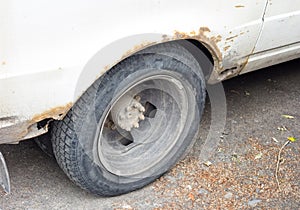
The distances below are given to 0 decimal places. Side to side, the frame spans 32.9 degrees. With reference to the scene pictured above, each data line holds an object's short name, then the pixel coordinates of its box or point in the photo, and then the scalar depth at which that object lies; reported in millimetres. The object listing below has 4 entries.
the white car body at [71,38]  2279
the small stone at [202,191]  3137
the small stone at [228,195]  3125
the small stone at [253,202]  3081
